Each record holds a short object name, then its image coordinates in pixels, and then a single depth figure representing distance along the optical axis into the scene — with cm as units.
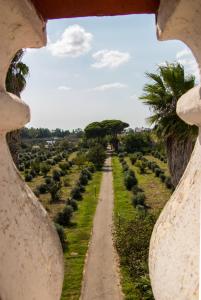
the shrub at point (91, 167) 4012
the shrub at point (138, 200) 2137
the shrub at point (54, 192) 2420
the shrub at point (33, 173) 3419
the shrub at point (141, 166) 3609
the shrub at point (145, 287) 941
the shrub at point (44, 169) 3599
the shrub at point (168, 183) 2698
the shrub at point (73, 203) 2158
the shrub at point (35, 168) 3600
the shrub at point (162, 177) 2981
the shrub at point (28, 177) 3194
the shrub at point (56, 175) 3268
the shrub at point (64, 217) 1823
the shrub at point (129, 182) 2782
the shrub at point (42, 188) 2678
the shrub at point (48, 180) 3002
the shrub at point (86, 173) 3503
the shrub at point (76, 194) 2489
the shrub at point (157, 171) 3256
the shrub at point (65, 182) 3039
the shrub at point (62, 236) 1447
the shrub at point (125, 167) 3797
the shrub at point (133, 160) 4479
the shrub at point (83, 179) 3106
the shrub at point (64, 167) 3903
